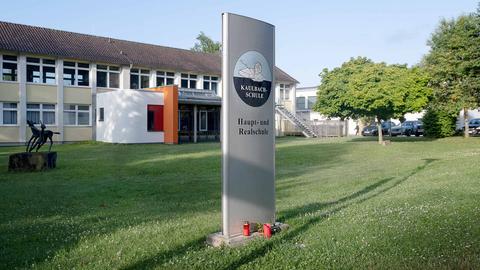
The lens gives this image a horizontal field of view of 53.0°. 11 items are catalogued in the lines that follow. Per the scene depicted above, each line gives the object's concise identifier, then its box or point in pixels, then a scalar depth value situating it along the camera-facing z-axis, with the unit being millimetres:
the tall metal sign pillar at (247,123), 5820
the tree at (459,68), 31328
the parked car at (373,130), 54312
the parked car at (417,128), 49312
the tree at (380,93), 28328
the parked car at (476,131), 46662
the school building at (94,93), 33156
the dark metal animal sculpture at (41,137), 16938
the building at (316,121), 49969
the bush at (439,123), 39500
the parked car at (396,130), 53966
